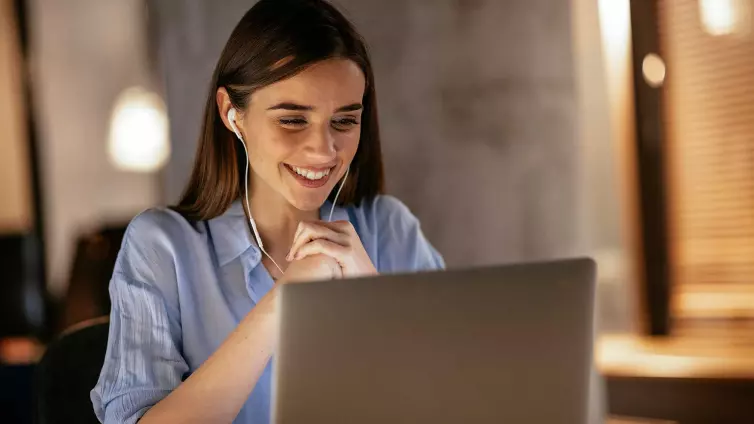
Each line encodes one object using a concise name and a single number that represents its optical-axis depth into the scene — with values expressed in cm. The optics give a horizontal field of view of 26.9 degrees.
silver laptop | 139
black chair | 171
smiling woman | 168
